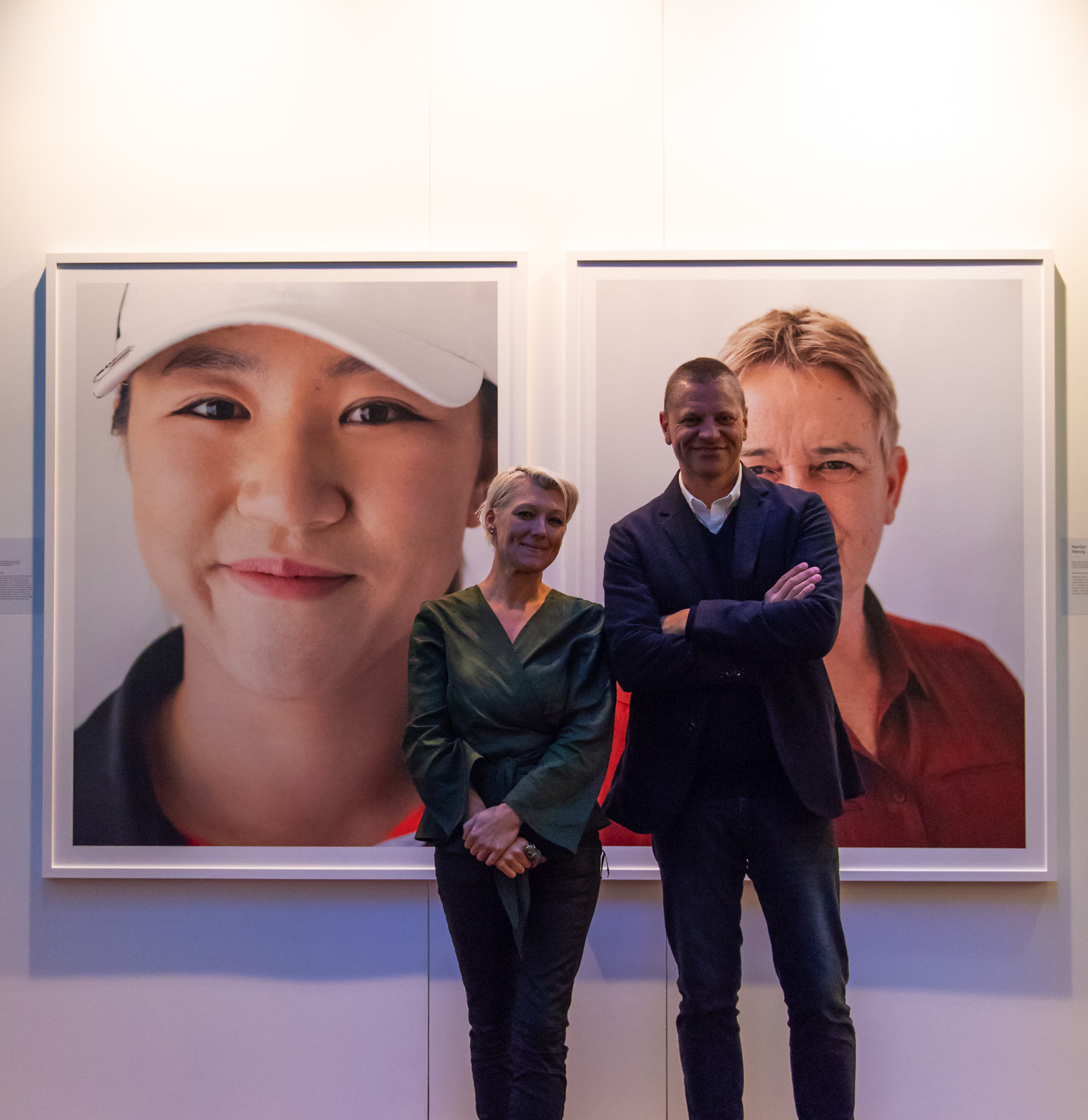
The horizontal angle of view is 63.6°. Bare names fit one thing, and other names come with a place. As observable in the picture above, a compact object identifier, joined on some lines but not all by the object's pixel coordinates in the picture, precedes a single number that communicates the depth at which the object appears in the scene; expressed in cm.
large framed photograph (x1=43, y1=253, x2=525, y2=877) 271
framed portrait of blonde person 269
